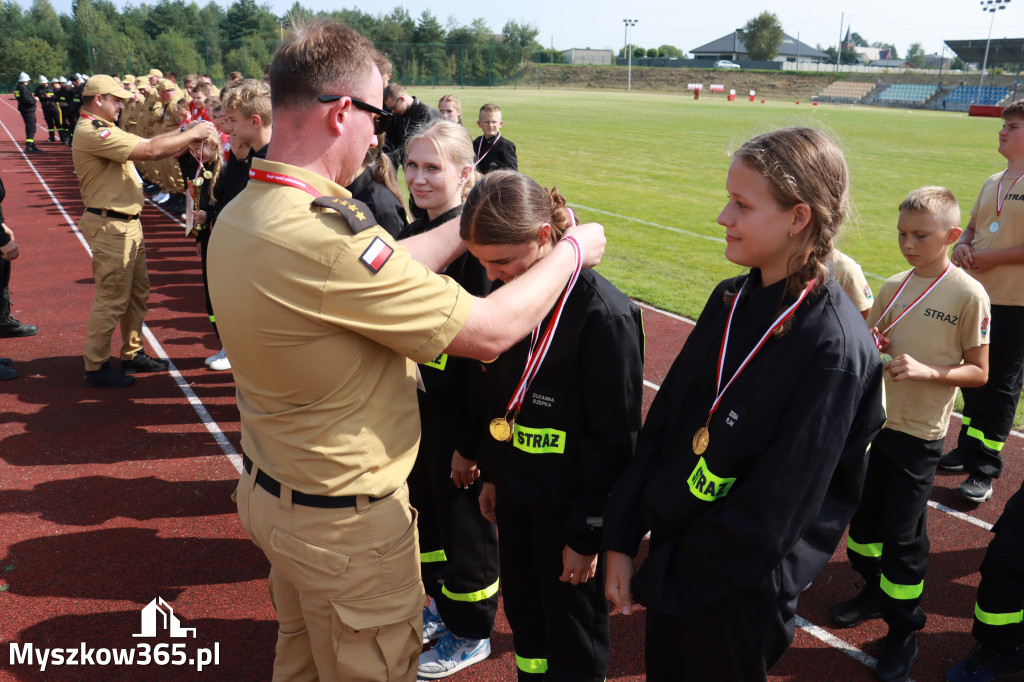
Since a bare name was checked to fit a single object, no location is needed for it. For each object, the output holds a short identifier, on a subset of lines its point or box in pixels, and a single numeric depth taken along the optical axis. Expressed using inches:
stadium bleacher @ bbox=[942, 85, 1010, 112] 2504.9
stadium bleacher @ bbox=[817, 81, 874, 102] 2994.6
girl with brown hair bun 92.3
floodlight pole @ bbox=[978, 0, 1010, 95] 2598.4
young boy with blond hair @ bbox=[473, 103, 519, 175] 410.6
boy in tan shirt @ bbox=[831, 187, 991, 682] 125.0
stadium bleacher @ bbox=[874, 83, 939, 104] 2815.0
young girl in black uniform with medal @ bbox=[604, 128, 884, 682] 70.7
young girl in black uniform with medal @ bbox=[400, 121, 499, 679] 122.9
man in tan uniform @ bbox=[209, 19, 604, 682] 71.9
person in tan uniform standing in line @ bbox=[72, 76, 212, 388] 256.4
